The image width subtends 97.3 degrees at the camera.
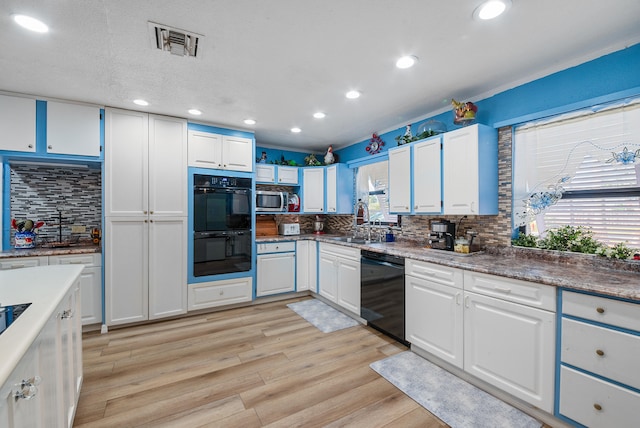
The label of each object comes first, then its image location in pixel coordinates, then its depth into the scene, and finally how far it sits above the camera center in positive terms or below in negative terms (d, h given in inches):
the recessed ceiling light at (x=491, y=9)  59.8 +44.7
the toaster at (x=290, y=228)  169.6 -9.7
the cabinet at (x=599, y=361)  54.3 -30.4
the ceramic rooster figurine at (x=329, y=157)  180.2 +35.4
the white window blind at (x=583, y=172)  75.0 +12.2
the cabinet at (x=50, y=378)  32.4 -25.5
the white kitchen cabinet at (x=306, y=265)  161.6 -30.6
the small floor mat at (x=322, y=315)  124.4 -50.1
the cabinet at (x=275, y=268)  152.4 -31.2
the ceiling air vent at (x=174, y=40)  69.2 +44.6
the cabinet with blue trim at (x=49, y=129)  104.2 +32.1
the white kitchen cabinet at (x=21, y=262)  103.0 -19.0
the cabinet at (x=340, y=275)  128.6 -31.2
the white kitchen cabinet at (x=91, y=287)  114.7 -31.2
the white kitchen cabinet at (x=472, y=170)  96.3 +15.1
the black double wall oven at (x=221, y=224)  135.6 -6.3
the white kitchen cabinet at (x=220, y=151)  135.7 +30.6
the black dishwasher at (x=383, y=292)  105.0 -32.1
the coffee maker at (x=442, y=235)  108.2 -8.6
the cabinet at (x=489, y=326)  66.2 -31.4
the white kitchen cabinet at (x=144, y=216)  119.3 -2.0
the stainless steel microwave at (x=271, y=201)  162.1 +6.5
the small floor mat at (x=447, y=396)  67.9 -50.1
